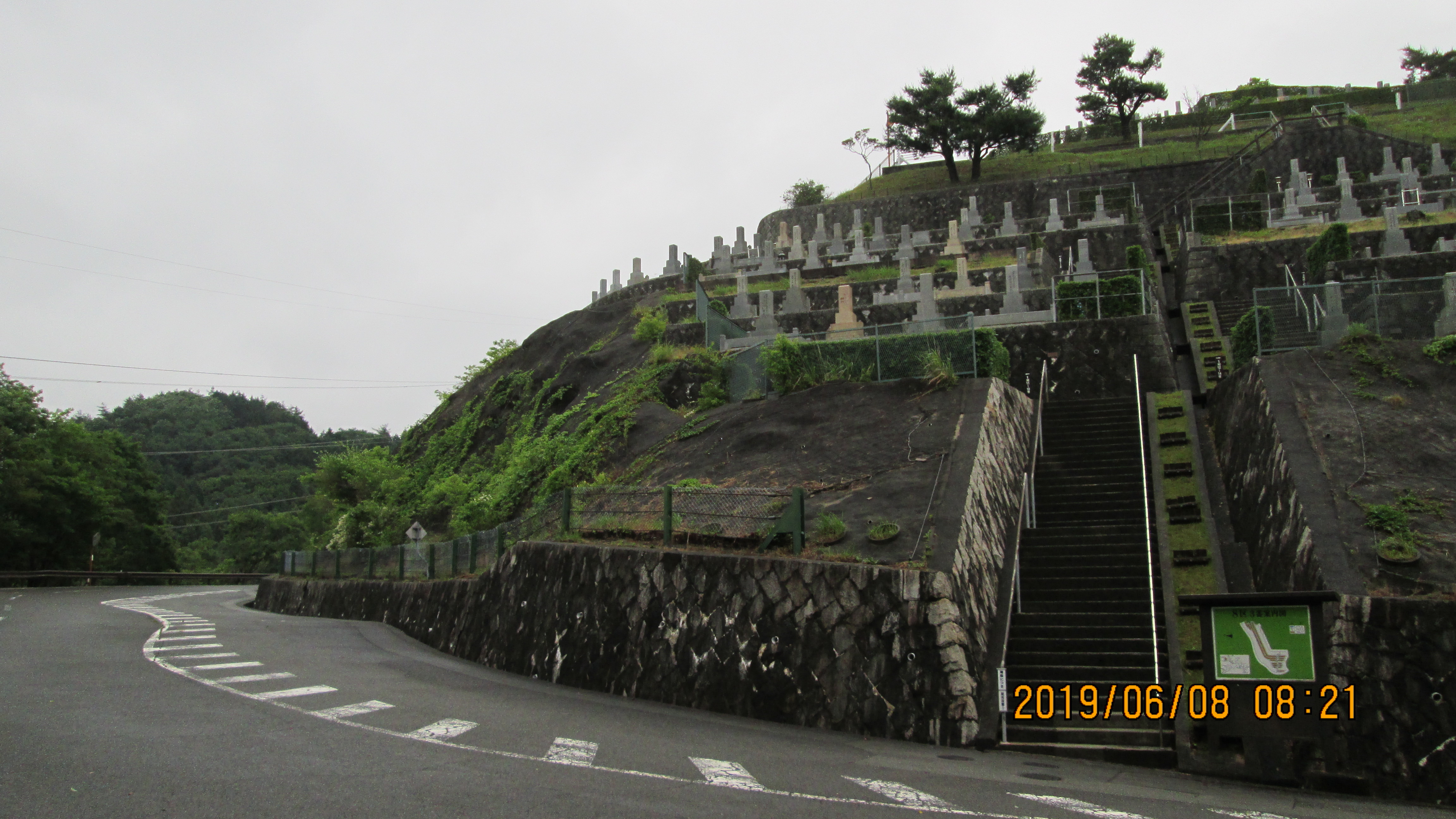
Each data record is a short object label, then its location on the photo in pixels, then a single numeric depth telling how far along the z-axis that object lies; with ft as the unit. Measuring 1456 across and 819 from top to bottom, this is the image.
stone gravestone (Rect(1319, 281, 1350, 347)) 55.83
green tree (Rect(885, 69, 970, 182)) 171.53
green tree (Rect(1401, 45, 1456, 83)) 240.73
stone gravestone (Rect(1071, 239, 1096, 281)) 100.12
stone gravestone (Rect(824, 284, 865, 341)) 83.35
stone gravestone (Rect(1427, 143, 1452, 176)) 126.62
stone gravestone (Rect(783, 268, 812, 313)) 98.27
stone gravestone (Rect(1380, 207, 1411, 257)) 89.15
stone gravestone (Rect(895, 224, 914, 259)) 116.47
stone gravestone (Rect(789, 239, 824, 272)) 119.14
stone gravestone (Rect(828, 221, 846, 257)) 127.01
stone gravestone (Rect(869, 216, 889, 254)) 126.00
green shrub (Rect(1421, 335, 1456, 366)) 51.08
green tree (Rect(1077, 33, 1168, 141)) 196.54
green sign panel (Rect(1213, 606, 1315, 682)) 32.89
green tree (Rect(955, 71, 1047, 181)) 167.53
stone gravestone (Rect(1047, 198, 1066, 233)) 119.44
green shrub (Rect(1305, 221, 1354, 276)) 84.48
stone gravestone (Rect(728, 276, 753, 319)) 100.48
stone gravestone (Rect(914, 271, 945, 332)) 86.48
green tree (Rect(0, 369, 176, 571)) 147.84
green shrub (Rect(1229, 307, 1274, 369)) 60.85
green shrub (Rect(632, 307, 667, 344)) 101.04
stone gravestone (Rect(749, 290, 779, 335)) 91.50
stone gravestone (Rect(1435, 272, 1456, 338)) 54.03
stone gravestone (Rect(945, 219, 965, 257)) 117.39
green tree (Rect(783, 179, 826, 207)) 196.24
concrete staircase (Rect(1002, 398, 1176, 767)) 38.68
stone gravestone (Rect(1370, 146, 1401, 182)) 124.57
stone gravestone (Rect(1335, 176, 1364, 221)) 107.45
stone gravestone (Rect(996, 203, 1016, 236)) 123.44
